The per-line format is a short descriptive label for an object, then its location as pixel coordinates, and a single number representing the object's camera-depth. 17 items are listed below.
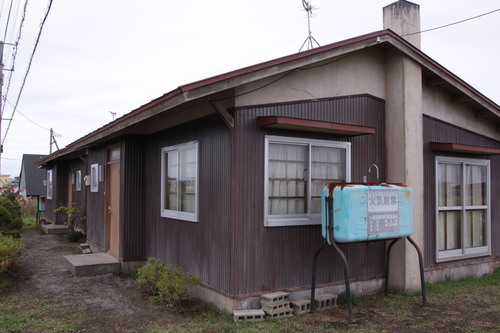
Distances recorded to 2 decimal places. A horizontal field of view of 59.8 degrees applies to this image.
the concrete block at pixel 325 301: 5.97
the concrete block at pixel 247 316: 5.38
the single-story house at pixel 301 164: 5.82
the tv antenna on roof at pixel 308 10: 9.57
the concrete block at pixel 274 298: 5.60
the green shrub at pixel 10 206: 14.17
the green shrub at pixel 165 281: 5.98
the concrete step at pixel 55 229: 15.64
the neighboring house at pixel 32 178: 28.19
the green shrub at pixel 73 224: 13.53
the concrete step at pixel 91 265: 8.22
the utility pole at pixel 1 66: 15.95
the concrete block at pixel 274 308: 5.55
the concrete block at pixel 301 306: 5.74
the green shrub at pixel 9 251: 7.60
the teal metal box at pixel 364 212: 5.55
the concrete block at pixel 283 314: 5.55
